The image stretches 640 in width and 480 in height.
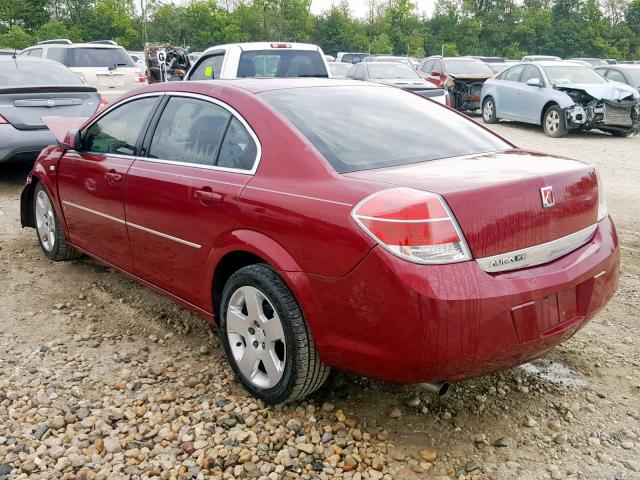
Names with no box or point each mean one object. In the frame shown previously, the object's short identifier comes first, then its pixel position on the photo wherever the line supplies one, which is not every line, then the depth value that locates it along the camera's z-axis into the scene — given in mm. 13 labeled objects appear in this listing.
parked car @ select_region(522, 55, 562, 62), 31930
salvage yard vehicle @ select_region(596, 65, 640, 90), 14711
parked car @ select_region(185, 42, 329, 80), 8625
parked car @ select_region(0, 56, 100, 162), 7121
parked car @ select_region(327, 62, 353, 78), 17778
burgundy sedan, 2408
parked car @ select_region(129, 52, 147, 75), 27630
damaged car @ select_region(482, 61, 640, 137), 12617
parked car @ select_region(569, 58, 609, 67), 33144
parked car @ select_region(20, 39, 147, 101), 12398
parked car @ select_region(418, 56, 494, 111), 17281
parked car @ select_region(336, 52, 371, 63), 34125
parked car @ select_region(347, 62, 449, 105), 12795
